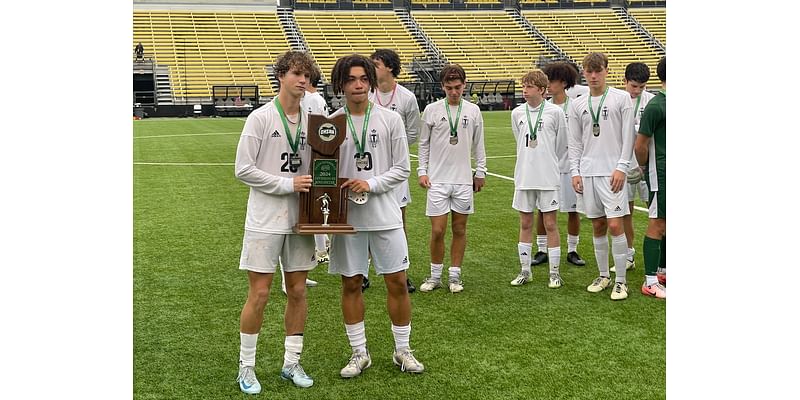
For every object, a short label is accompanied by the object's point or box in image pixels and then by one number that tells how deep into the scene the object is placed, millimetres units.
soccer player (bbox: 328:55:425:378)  4262
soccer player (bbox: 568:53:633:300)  5953
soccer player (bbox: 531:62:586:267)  6703
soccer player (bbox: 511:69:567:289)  6355
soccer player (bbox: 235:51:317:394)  3986
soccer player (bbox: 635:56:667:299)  5539
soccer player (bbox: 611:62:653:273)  6244
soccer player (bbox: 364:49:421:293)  6113
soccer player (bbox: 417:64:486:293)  6238
